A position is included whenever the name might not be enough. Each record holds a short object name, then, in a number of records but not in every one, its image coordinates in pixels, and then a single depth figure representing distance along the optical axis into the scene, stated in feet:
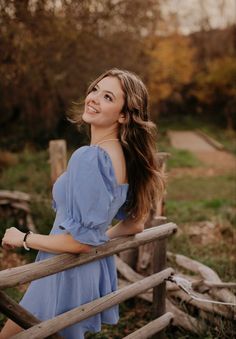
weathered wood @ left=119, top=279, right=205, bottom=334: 12.77
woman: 7.09
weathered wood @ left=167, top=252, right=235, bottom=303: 13.64
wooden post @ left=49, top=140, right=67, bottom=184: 21.99
